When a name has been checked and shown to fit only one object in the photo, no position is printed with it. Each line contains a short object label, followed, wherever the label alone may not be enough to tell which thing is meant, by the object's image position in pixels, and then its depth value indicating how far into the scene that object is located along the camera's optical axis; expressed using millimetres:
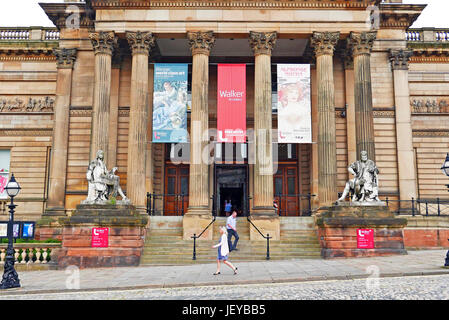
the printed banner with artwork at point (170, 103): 22969
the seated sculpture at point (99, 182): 19703
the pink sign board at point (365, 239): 18938
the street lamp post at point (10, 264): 13195
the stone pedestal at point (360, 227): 18938
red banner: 22812
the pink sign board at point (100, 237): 18703
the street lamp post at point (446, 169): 14796
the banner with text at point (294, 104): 22844
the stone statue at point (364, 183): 19719
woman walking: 14445
